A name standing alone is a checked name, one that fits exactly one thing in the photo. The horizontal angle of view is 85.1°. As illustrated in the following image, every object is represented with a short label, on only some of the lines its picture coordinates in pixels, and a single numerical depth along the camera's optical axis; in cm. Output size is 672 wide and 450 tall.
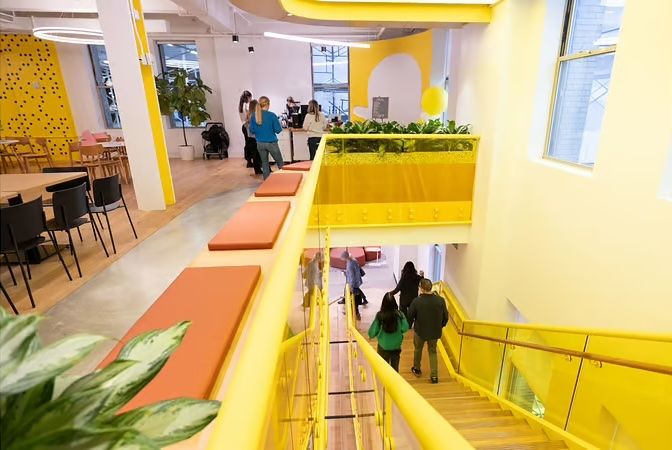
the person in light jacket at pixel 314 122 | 916
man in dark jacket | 498
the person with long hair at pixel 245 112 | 927
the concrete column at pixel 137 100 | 549
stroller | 1190
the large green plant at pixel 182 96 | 1126
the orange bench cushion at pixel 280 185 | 412
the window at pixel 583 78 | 354
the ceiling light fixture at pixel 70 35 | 724
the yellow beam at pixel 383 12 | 534
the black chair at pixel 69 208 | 189
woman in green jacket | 480
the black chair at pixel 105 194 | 315
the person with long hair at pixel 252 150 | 887
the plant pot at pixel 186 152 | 1210
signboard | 1103
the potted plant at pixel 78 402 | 35
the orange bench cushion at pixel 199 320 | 134
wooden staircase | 313
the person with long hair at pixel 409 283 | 662
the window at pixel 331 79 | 1250
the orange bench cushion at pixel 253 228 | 272
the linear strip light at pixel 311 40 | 857
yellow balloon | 790
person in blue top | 625
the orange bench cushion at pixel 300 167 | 568
